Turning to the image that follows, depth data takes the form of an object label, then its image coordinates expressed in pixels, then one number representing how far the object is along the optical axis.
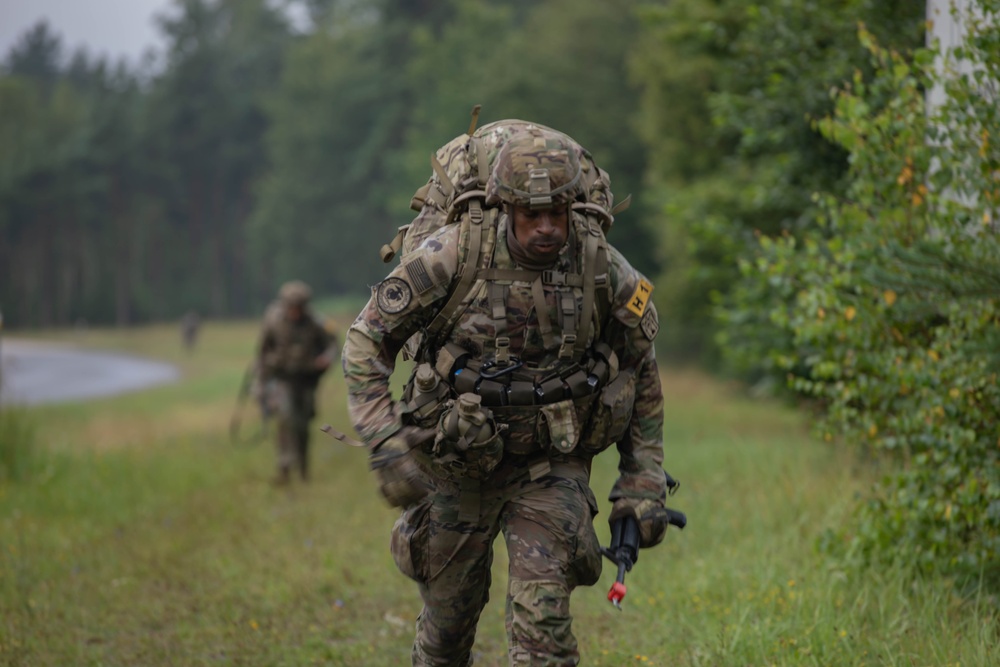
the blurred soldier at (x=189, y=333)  94.69
